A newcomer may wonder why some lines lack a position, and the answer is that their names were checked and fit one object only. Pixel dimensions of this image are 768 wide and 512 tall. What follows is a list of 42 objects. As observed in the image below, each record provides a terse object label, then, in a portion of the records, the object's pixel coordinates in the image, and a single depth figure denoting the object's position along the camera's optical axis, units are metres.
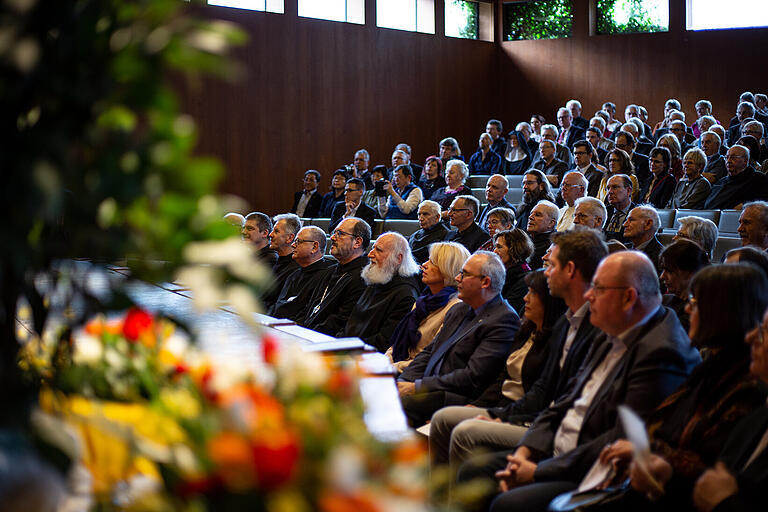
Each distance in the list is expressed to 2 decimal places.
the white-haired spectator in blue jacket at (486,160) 12.24
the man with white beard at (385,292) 4.91
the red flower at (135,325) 1.15
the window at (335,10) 13.16
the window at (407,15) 14.20
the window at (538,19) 15.31
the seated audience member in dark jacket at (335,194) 10.64
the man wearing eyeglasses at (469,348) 3.66
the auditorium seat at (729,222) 6.33
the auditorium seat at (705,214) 6.70
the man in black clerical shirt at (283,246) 6.41
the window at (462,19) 15.23
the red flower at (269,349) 1.09
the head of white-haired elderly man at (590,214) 5.68
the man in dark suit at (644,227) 5.14
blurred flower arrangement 0.78
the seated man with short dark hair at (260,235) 6.73
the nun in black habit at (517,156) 12.05
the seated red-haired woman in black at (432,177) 9.95
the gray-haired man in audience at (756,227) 4.61
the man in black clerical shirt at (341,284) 5.45
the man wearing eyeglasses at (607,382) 2.53
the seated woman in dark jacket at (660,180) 8.04
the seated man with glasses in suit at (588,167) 8.81
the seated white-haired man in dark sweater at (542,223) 5.93
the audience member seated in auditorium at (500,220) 6.05
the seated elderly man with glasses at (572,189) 7.02
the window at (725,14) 13.91
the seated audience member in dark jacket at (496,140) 12.52
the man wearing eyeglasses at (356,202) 8.94
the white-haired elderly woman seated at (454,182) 8.91
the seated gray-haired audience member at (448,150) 11.30
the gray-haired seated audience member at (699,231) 4.59
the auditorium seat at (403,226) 8.09
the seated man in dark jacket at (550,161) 9.98
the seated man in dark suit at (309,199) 11.34
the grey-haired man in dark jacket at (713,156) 8.73
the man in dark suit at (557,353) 3.12
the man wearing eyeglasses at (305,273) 5.95
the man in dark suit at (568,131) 12.21
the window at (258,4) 12.09
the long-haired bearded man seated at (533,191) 7.60
